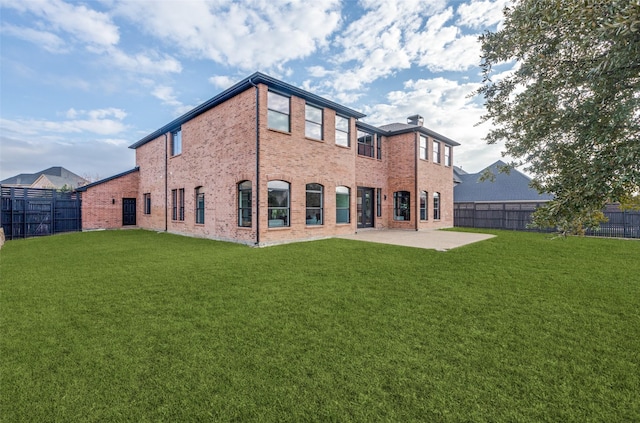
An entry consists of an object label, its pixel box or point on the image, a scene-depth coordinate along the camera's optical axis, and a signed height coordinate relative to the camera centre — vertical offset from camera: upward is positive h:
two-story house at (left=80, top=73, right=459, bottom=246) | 10.86 +1.96
